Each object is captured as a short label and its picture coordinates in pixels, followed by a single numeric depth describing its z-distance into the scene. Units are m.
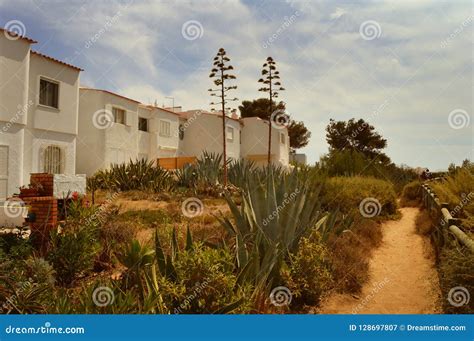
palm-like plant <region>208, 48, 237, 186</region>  17.76
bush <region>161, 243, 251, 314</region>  3.79
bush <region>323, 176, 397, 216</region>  11.58
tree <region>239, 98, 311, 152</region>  43.12
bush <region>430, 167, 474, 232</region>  7.29
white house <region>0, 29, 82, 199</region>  12.52
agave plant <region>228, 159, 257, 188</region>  18.72
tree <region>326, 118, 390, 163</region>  37.50
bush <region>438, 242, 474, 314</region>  4.32
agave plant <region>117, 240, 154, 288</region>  5.02
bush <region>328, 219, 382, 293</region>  5.89
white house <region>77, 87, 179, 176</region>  20.38
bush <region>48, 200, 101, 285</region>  5.99
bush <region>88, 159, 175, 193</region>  18.02
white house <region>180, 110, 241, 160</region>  30.91
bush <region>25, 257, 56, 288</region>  5.10
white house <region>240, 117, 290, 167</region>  35.19
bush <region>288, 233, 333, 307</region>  5.12
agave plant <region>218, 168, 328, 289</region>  5.08
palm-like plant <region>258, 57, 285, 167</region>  16.88
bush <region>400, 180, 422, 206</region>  17.69
